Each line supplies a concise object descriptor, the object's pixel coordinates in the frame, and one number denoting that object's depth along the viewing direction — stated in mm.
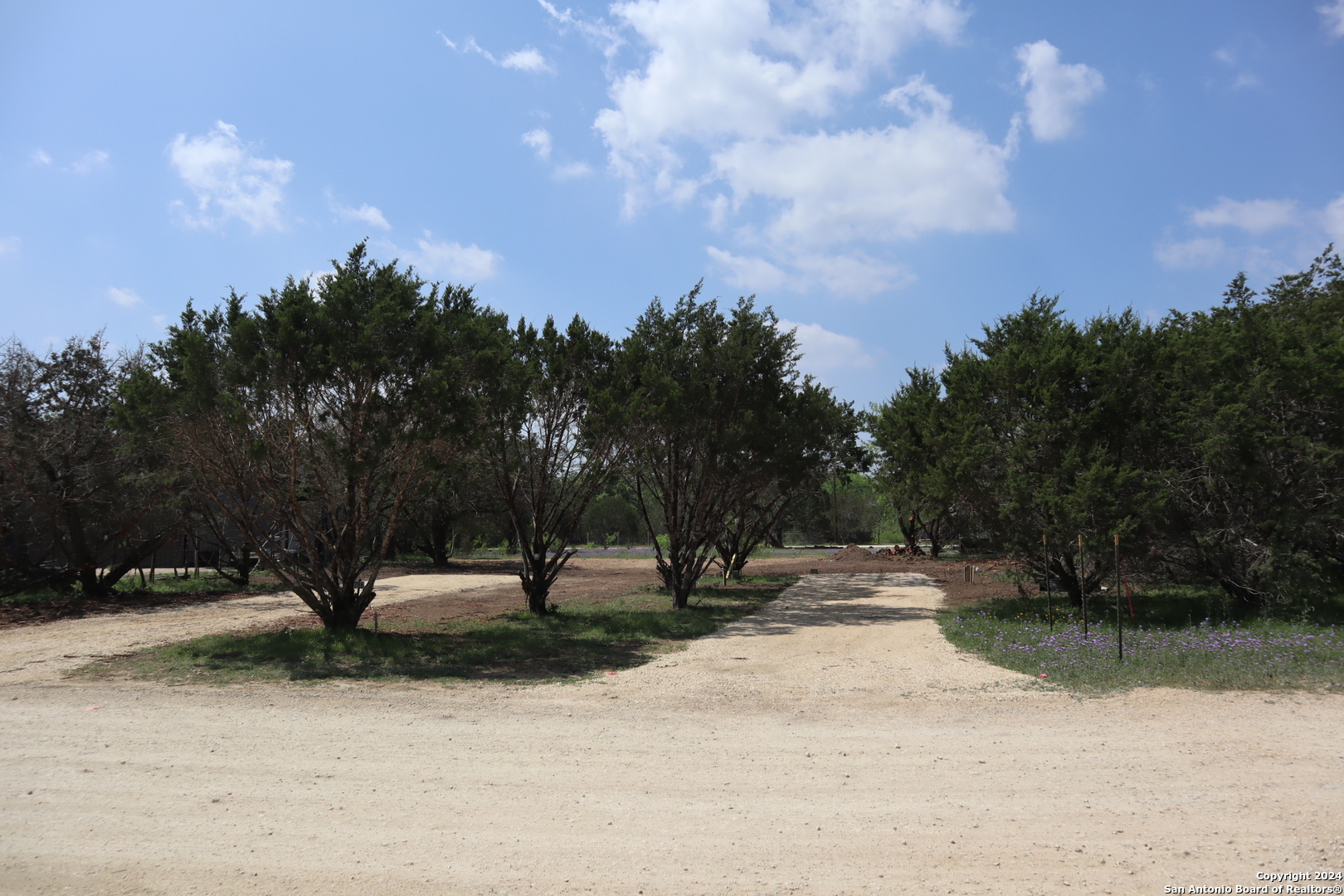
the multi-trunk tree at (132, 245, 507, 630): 11469
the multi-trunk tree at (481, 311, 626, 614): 16078
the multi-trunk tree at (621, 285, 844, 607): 17266
